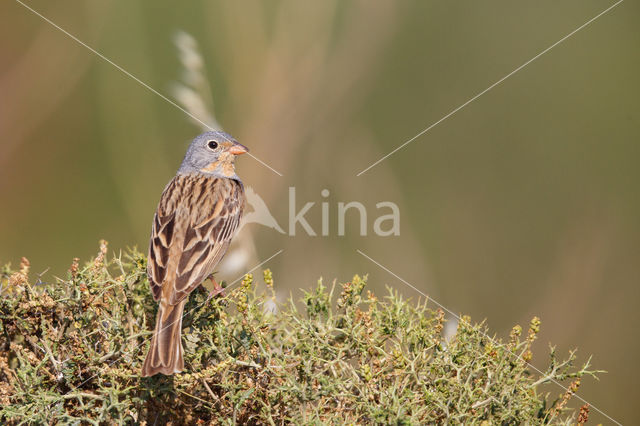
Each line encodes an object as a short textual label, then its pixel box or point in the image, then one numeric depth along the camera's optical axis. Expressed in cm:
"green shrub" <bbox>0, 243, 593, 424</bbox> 468
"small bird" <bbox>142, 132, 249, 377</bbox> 504
